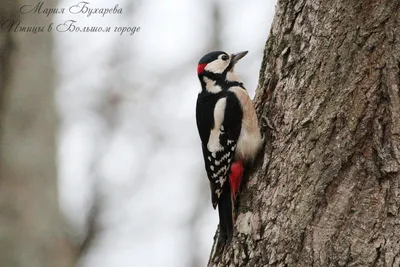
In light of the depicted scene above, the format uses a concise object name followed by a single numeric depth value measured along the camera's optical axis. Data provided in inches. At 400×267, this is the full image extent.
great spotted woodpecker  267.7
